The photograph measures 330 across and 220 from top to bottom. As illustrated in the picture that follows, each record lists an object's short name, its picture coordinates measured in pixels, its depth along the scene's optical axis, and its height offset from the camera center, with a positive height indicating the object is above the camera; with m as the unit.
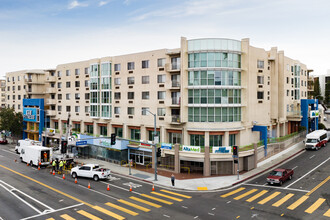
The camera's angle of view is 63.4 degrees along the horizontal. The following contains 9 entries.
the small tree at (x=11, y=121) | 62.03 -2.48
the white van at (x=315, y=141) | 47.94 -5.66
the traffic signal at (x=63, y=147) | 31.85 -4.33
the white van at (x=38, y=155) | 40.66 -6.80
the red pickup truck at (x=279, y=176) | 30.08 -7.64
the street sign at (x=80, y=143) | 43.54 -5.29
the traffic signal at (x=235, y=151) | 33.22 -5.09
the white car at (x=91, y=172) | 32.88 -7.66
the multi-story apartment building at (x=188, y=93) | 37.22 +2.83
